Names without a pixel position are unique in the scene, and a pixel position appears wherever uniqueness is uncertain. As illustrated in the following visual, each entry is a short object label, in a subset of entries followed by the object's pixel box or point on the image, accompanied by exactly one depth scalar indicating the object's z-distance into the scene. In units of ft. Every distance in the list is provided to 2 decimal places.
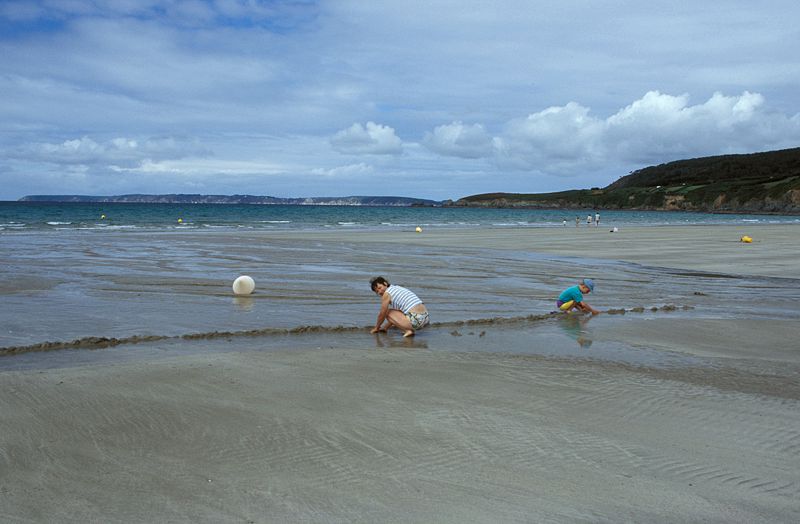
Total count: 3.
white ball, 46.47
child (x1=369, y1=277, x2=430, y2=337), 34.12
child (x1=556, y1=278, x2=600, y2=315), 40.63
